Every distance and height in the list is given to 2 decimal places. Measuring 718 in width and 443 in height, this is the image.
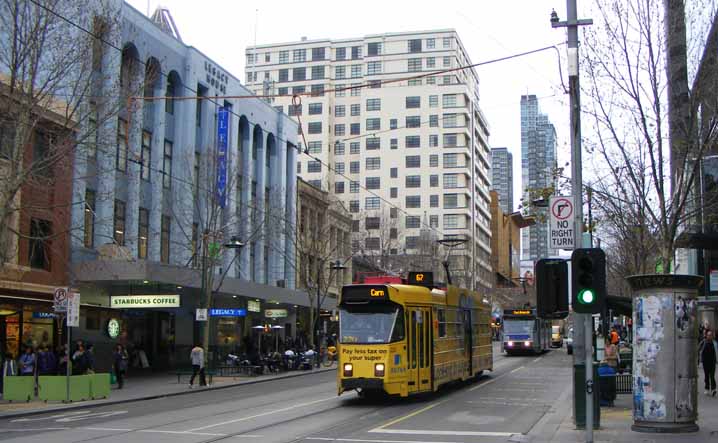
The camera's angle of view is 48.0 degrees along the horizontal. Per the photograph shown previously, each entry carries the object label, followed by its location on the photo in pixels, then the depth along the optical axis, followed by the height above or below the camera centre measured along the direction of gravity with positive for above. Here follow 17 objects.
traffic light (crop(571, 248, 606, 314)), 12.74 +0.38
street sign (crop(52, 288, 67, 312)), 24.03 +0.14
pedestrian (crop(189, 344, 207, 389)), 30.55 -2.09
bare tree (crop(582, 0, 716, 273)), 20.98 +4.92
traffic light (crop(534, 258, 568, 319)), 13.58 +0.32
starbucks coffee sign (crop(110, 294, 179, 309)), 32.91 +0.16
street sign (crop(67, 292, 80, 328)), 23.86 -0.06
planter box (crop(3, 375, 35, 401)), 23.73 -2.45
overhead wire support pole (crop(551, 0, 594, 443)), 15.33 +2.82
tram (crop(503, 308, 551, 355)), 52.62 -1.69
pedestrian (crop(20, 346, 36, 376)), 26.23 -1.93
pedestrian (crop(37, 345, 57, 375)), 26.92 -1.93
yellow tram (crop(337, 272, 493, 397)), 21.22 -0.90
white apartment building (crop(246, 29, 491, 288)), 109.19 +23.70
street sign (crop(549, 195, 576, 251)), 15.60 +1.59
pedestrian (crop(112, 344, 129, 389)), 29.34 -2.18
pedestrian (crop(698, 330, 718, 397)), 22.48 -1.60
